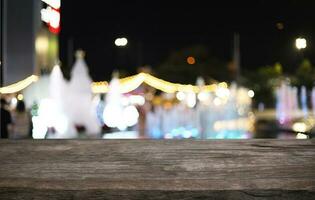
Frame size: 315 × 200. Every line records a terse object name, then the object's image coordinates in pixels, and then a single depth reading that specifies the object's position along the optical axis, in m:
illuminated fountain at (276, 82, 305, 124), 19.27
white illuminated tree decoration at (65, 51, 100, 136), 10.52
